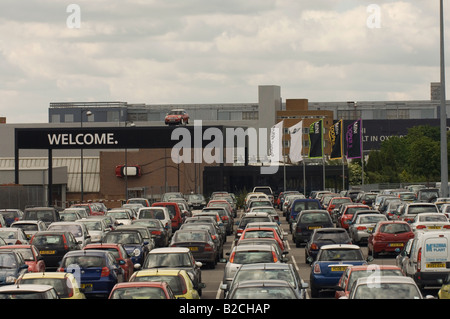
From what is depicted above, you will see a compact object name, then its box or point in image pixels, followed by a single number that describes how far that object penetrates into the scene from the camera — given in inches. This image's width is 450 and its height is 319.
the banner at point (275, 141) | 3924.7
